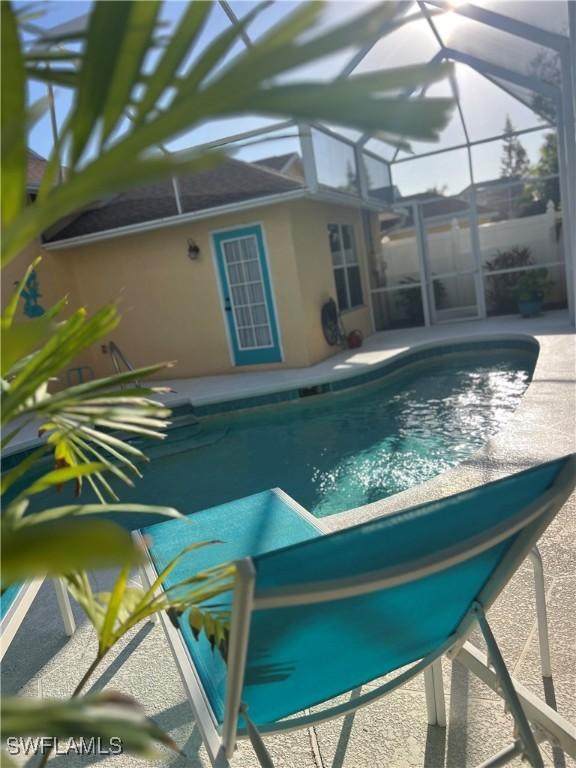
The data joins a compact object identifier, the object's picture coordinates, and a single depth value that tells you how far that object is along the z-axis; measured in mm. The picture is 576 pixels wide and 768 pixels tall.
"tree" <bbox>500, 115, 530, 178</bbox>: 11125
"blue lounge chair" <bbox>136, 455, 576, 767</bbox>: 1087
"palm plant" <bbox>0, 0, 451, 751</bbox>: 513
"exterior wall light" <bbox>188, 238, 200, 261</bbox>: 9578
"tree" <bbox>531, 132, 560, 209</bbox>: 10820
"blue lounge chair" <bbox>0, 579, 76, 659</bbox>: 1972
